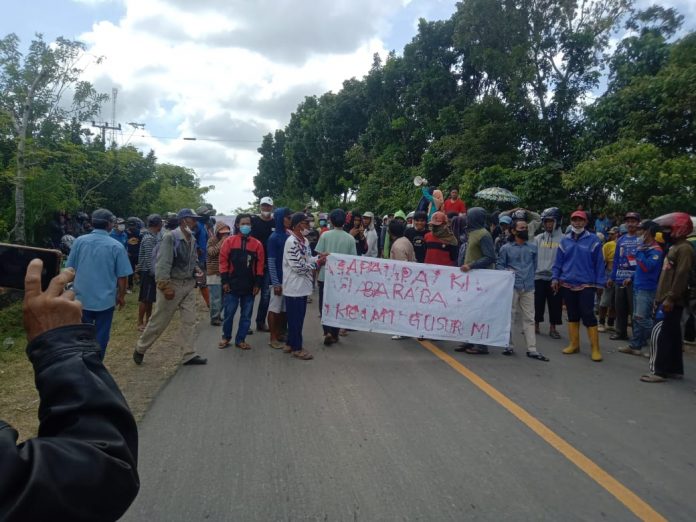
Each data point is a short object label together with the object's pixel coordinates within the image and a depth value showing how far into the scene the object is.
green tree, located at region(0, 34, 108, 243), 12.69
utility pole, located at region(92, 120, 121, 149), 39.88
